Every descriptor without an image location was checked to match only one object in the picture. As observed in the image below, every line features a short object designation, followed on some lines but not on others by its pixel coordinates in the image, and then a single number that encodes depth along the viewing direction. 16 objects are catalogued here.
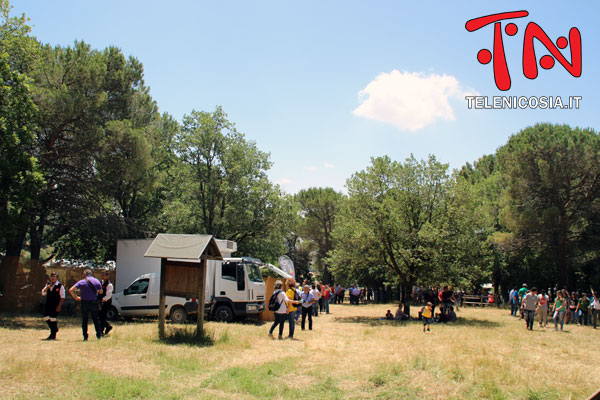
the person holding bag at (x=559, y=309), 17.12
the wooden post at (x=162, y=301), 11.12
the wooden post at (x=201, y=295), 11.16
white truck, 16.48
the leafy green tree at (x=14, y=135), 13.61
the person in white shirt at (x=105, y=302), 11.57
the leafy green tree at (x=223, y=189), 26.77
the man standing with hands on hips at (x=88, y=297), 10.48
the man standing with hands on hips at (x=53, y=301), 10.49
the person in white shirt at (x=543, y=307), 17.83
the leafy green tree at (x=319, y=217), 52.16
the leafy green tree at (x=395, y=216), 20.83
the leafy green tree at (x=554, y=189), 25.95
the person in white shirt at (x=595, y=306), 17.94
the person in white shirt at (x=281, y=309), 12.68
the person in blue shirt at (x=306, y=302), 15.57
